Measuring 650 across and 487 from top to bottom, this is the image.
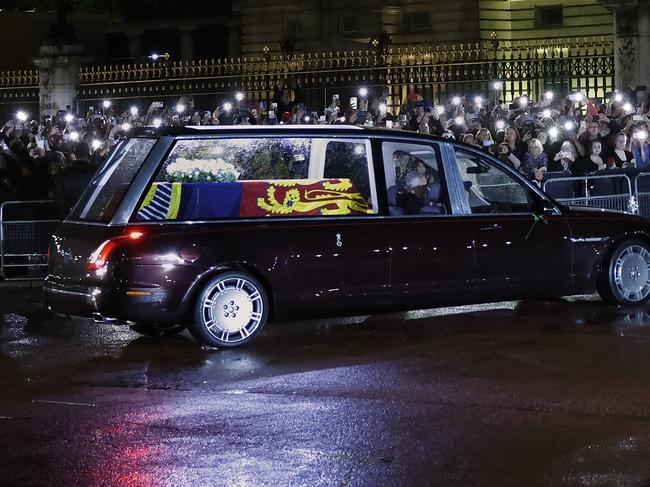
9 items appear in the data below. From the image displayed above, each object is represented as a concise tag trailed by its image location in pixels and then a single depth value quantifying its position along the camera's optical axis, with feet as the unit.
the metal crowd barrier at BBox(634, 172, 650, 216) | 57.57
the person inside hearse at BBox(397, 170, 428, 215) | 40.60
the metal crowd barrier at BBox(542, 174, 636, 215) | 56.75
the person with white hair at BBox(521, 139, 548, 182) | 60.64
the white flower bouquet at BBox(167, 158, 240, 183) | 38.32
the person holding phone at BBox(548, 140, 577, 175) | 61.93
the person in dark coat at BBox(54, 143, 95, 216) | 58.54
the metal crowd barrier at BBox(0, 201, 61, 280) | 58.13
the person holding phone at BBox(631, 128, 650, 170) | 63.10
